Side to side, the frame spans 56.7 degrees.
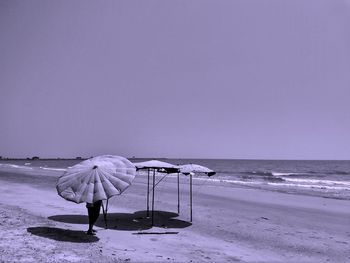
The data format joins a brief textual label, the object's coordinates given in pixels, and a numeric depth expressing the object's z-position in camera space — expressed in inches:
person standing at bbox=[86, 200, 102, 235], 388.5
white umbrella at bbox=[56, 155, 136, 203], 357.1
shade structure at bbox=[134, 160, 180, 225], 455.5
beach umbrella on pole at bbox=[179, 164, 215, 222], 479.9
